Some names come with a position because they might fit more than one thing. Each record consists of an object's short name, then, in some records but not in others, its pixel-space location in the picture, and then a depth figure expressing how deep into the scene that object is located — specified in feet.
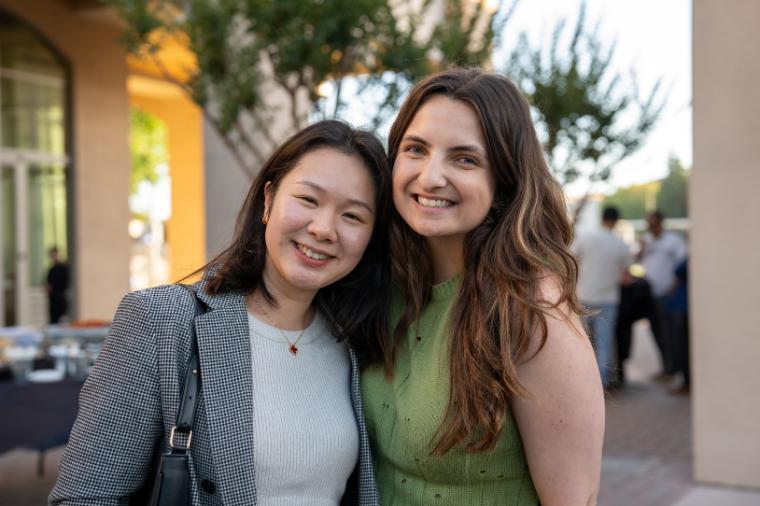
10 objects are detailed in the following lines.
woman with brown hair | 6.74
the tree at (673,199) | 84.16
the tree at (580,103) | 24.29
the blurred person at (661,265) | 35.86
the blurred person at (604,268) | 33.14
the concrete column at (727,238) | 19.65
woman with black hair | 6.49
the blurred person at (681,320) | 34.06
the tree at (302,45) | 19.03
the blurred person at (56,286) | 42.52
